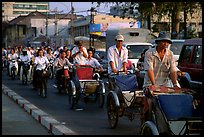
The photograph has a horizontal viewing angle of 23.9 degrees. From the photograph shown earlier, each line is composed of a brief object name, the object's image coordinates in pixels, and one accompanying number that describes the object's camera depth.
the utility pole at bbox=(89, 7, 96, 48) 44.03
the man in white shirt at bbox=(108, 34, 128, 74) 9.74
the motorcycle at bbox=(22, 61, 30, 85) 19.88
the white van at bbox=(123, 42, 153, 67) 20.58
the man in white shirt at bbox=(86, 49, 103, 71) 13.23
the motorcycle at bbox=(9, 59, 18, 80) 23.61
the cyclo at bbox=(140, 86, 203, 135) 5.89
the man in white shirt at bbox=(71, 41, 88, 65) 13.48
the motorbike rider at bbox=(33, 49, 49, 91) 16.03
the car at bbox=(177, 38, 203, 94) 12.30
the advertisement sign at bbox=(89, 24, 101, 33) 52.53
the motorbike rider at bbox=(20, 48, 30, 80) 21.00
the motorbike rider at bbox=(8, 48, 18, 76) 24.32
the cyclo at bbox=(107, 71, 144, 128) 8.80
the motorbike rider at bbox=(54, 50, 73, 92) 16.20
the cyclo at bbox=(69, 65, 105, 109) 12.17
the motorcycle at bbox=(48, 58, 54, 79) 23.43
